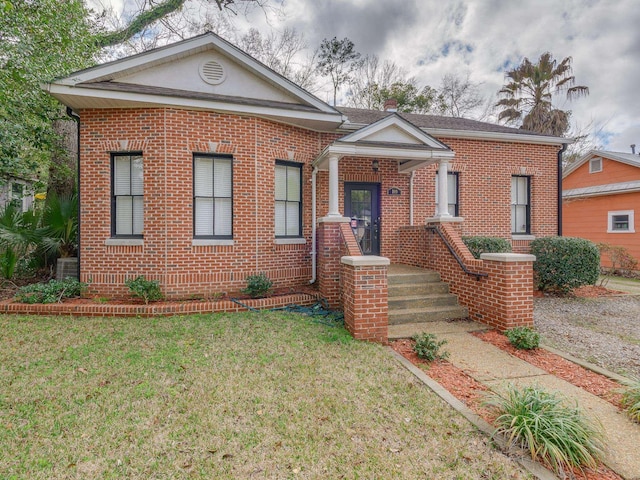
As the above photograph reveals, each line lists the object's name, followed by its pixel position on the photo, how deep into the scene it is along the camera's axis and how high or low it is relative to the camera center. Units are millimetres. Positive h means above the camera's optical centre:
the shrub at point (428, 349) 4363 -1482
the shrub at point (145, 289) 6098 -959
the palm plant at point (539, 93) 17769 +8262
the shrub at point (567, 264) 8273 -636
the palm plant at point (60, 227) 7629 +251
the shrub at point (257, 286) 6652 -975
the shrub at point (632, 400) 3070 -1594
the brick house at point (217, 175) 6531 +1370
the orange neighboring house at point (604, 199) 13758 +1826
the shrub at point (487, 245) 8195 -149
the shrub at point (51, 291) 6133 -1037
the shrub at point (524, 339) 4754 -1459
